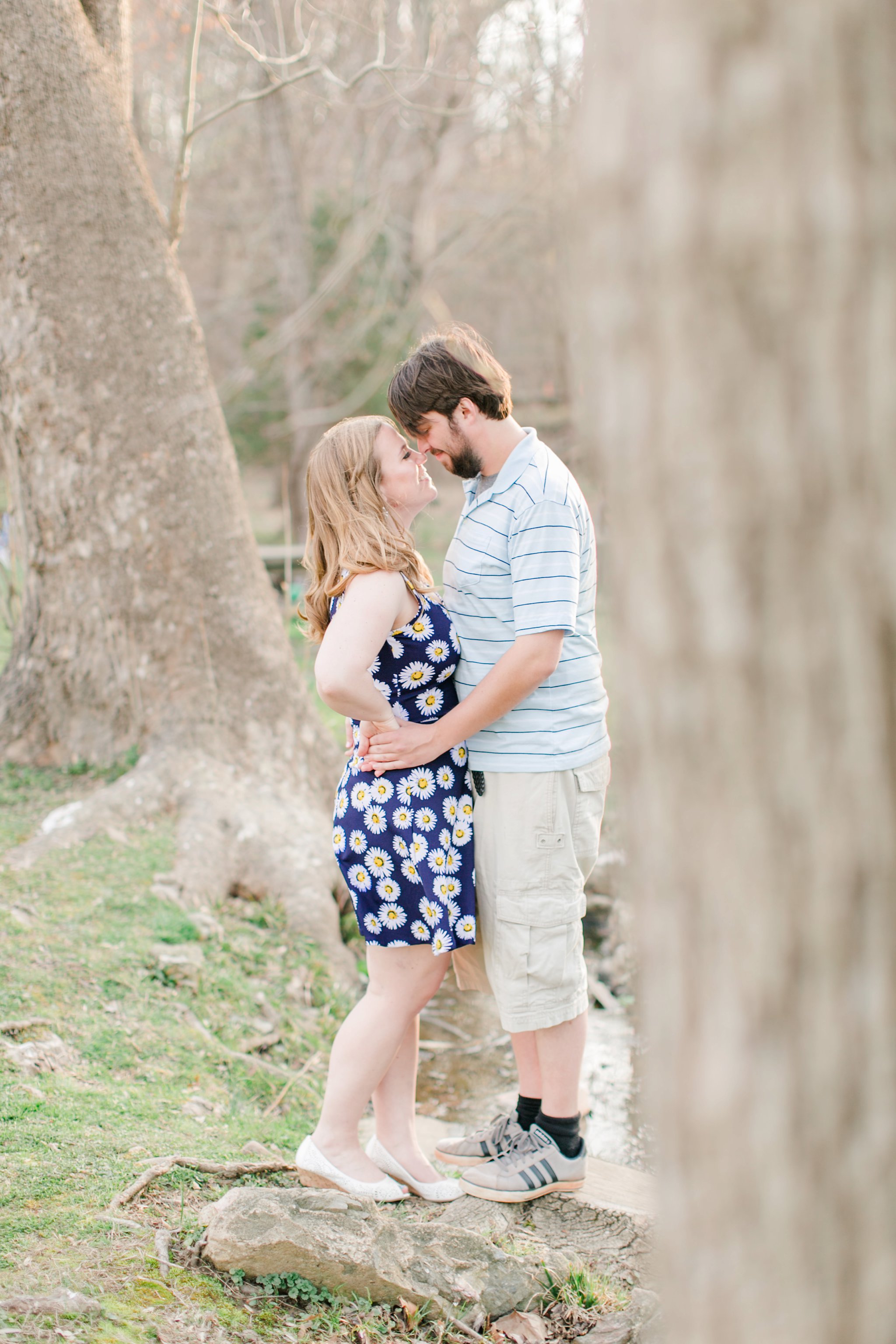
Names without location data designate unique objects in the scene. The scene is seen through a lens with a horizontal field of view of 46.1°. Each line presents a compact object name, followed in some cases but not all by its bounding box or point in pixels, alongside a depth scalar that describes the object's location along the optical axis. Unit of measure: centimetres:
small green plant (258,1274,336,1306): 228
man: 250
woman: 252
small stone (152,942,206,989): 379
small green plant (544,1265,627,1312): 243
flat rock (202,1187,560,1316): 227
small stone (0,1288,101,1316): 197
